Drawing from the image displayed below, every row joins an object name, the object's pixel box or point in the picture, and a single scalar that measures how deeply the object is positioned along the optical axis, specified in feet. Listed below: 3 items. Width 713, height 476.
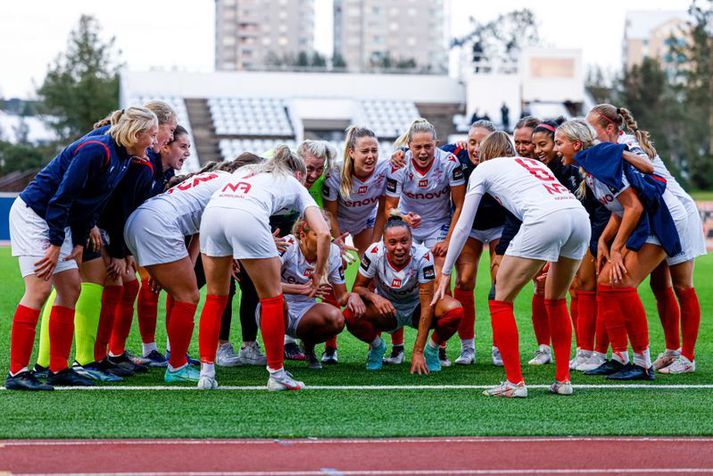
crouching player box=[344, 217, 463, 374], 26.43
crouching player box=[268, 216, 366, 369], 26.71
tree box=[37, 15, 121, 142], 171.53
